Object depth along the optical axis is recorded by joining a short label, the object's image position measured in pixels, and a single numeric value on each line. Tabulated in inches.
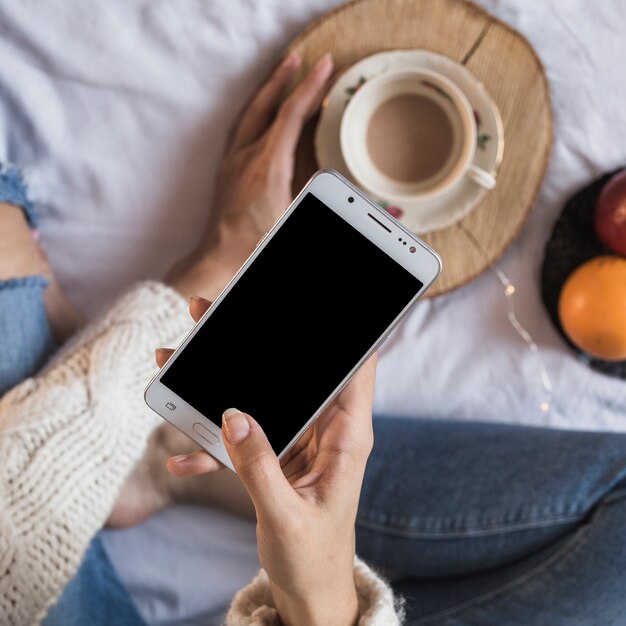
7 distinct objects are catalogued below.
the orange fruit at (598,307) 25.0
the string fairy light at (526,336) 28.7
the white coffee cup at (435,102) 24.6
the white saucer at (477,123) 25.3
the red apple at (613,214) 25.1
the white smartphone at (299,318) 18.1
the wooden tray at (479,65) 25.8
